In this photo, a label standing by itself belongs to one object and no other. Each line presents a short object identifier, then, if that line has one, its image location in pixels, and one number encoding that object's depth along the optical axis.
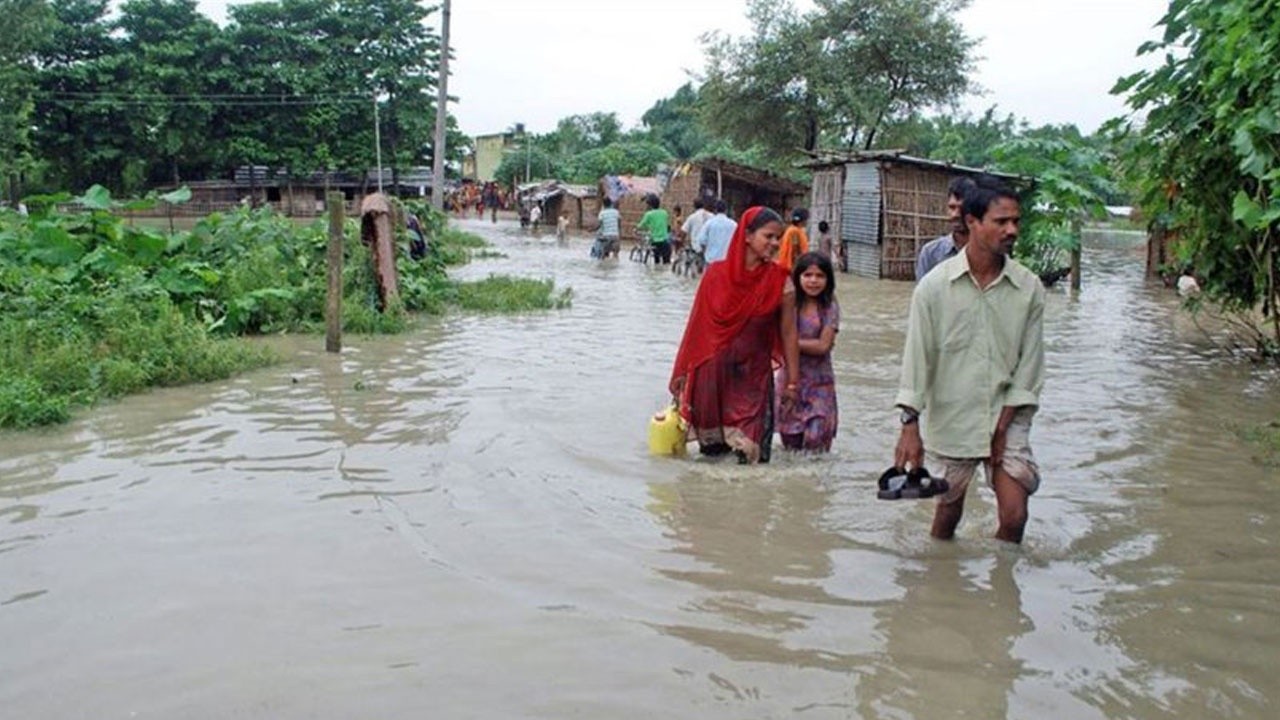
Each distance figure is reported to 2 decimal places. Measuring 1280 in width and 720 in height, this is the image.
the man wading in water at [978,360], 3.95
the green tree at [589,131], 69.31
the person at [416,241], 14.39
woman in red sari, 5.50
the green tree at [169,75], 40.88
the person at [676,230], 22.56
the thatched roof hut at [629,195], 34.94
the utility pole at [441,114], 24.11
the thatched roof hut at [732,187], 29.92
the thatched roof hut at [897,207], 19.73
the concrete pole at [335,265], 9.43
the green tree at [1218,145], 5.82
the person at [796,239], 13.21
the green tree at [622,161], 50.88
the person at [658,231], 21.45
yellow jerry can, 6.14
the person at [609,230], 24.06
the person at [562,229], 32.59
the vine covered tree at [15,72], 32.09
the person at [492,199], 50.06
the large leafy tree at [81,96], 39.62
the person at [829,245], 19.80
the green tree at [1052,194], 11.66
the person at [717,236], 13.17
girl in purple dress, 5.72
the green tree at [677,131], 66.69
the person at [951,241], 5.04
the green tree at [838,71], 30.03
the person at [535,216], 40.44
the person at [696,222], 16.19
